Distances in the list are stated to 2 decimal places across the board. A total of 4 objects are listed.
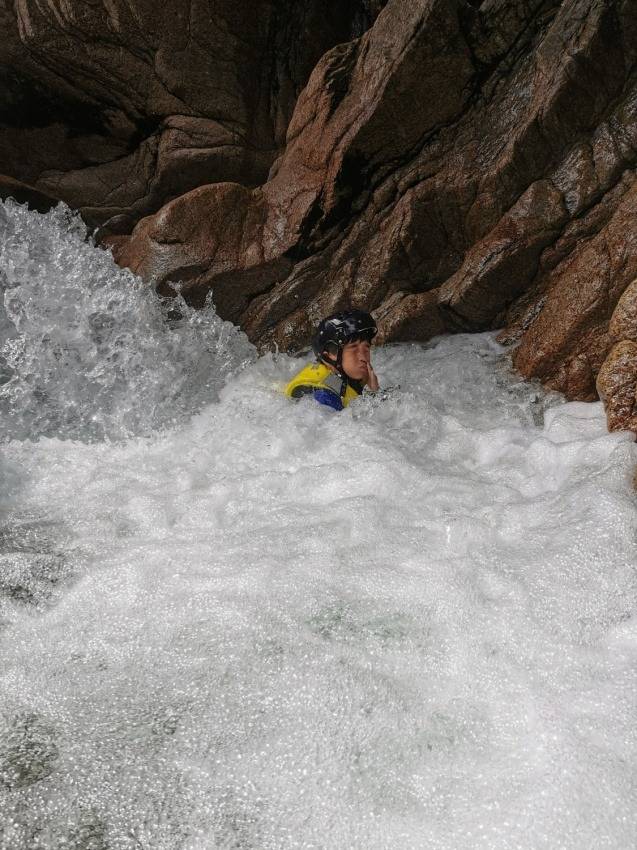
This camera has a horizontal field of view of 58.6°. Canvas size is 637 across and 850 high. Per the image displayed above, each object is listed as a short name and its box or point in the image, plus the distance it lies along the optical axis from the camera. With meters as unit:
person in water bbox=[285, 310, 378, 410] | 4.77
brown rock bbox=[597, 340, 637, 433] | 3.41
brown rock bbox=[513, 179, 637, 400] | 4.35
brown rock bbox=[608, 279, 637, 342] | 3.54
